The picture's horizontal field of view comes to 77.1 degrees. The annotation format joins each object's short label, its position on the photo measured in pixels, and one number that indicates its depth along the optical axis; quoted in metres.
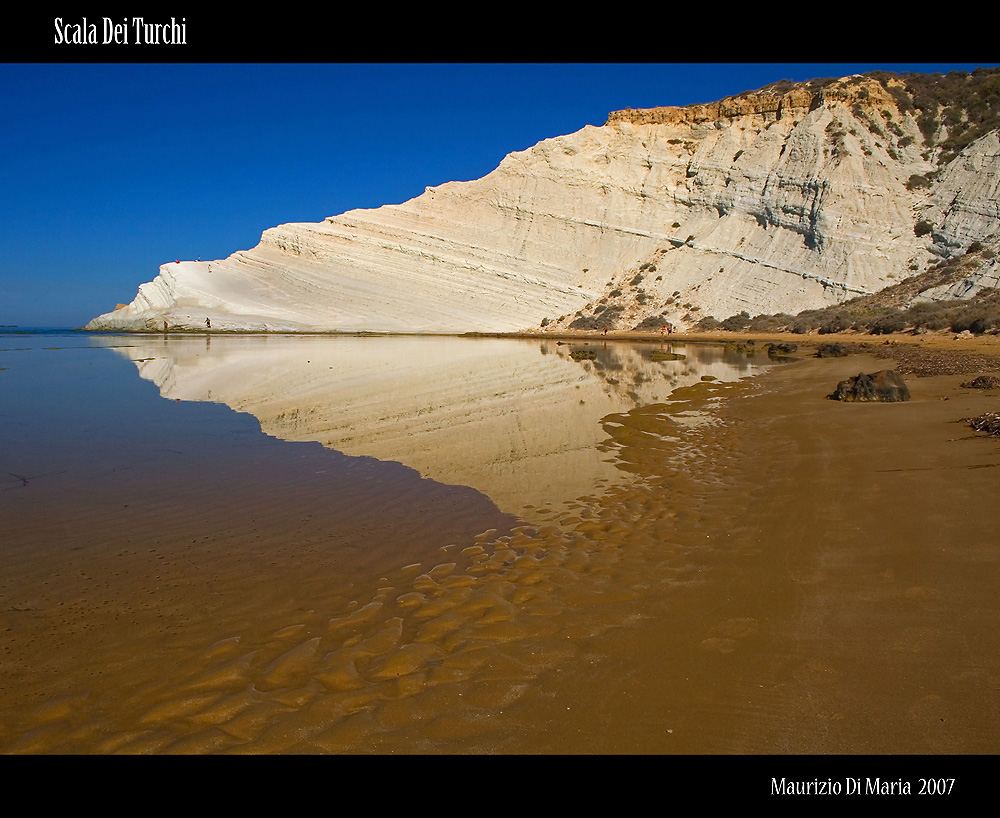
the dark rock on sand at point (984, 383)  9.72
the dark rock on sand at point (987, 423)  6.57
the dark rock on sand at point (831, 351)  19.97
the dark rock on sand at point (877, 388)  9.62
